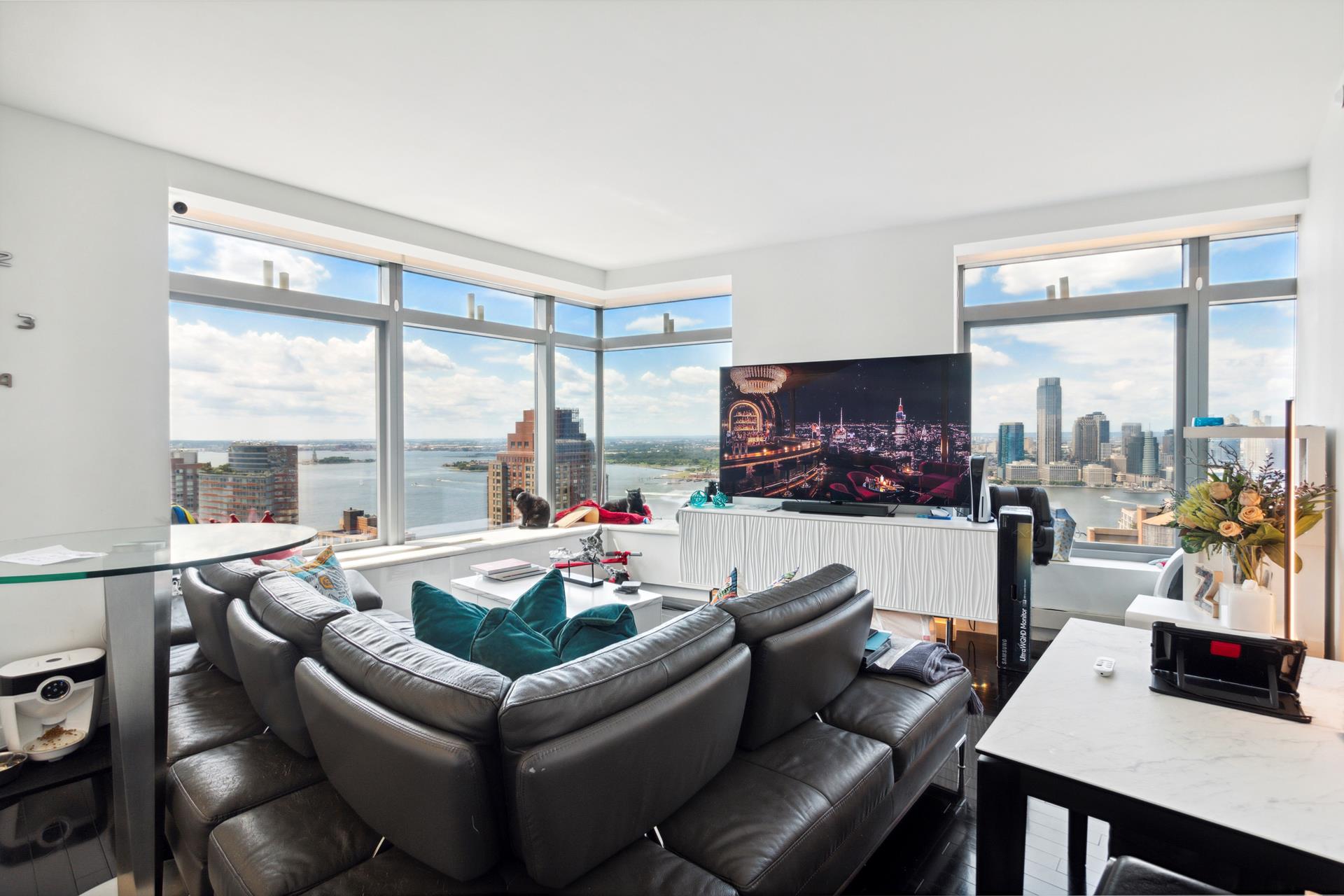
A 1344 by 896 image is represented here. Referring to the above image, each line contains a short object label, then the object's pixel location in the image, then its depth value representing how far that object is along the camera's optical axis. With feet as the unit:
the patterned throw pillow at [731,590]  8.13
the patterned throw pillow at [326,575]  8.72
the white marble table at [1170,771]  3.42
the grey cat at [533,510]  17.42
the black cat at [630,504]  18.85
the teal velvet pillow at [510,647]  5.45
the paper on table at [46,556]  4.61
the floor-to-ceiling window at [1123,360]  12.73
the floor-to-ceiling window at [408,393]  12.48
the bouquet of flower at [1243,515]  7.33
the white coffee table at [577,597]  11.29
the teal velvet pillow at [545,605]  6.77
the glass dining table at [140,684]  5.28
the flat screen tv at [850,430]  13.65
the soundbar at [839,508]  14.44
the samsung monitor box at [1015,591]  11.94
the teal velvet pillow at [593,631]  5.84
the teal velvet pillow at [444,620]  6.23
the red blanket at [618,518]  18.04
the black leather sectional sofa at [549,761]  4.05
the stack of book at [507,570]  12.55
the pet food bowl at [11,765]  8.32
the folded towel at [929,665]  7.39
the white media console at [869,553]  12.78
